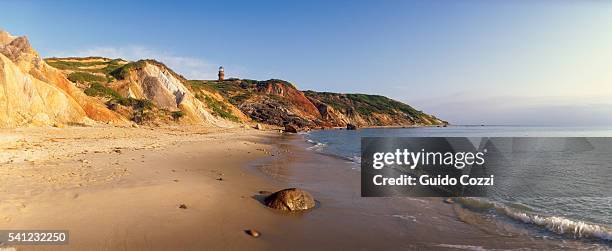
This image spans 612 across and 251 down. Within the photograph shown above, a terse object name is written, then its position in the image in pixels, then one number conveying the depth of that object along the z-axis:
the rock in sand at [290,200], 8.94
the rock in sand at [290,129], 68.88
